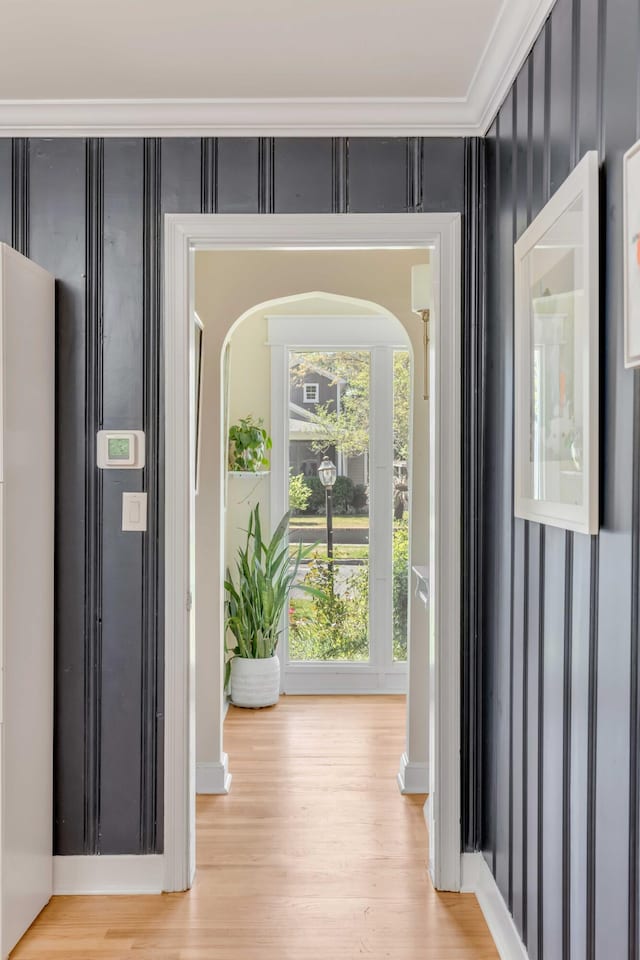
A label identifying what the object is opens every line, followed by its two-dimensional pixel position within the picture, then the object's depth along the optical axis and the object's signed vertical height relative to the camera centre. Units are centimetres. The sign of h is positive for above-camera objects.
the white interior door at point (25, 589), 227 -36
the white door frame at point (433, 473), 265 +1
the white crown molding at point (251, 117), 257 +121
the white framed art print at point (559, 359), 152 +27
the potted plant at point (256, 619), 455 -85
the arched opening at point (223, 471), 347 +2
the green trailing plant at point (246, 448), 464 +17
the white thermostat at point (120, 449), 266 +9
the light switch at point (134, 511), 267 -12
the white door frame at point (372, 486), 495 -4
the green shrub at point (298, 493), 501 -11
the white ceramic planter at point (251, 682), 461 -124
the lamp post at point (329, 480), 498 -3
